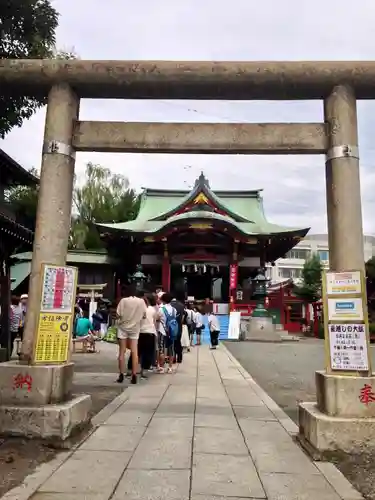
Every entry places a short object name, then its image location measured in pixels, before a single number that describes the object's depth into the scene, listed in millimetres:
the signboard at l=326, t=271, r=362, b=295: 5053
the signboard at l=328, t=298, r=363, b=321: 5012
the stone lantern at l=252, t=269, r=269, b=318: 23344
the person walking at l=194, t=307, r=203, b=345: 18594
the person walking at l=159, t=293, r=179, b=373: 9961
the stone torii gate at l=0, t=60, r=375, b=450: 5477
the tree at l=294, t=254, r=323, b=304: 33662
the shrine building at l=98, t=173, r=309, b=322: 26031
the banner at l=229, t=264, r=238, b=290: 26234
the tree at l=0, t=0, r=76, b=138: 6199
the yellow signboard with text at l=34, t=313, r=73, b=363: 5180
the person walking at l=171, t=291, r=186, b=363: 10508
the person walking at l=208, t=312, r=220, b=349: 17250
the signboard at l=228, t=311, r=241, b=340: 22406
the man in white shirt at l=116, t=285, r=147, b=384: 8281
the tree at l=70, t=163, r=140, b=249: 39312
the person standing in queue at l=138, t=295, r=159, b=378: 9148
